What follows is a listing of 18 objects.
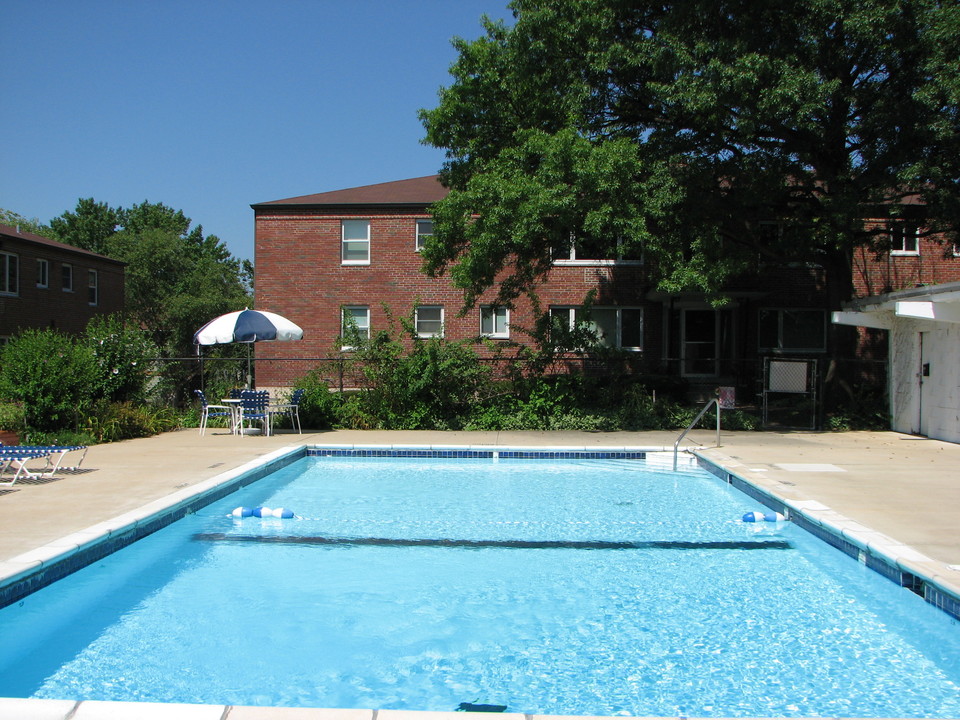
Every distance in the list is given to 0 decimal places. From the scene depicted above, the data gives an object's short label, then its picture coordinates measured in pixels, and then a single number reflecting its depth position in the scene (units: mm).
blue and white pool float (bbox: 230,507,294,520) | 8734
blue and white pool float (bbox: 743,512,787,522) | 8172
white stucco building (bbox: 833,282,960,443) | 12781
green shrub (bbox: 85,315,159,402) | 14516
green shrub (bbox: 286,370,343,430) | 16438
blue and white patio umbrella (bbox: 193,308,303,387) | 14516
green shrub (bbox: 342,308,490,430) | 16234
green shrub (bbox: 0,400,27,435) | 12523
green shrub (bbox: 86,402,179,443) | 13320
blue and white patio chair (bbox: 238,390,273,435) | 14719
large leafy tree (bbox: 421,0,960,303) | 13438
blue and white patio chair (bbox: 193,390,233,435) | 14930
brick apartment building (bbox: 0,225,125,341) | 27391
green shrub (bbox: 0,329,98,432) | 12266
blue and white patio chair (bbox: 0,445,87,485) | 8750
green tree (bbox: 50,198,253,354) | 42312
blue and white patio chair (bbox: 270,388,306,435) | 15383
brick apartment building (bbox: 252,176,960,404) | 24047
